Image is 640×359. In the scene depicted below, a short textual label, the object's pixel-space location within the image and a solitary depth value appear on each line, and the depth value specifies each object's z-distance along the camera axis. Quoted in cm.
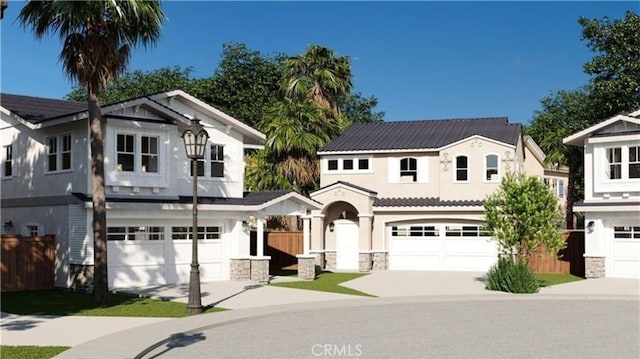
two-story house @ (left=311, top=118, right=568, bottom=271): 3247
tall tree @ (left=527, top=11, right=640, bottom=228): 3722
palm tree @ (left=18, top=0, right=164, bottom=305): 1827
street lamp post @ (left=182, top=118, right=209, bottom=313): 1792
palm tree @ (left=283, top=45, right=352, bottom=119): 4341
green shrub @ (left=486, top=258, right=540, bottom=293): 2275
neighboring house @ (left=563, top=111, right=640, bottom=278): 2822
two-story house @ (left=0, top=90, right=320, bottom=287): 2370
